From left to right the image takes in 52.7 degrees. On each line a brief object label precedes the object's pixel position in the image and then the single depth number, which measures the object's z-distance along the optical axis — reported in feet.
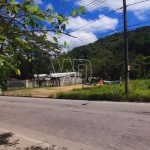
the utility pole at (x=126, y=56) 34.42
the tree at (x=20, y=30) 6.91
